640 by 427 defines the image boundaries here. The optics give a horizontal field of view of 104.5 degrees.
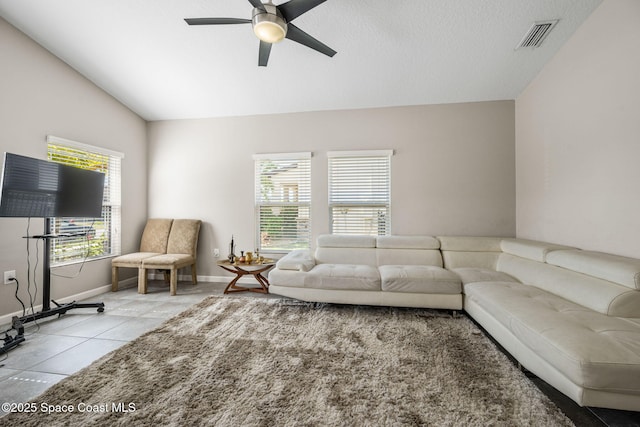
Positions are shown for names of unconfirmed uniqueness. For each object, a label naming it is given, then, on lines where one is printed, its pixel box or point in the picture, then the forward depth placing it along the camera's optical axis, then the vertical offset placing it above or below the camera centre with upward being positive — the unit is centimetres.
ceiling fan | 188 +159
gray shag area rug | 140 -112
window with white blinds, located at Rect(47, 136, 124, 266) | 317 -3
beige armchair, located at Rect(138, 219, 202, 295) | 363 -46
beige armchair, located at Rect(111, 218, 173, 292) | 409 -32
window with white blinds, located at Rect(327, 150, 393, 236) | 392 +43
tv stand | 253 -95
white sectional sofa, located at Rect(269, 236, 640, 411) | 129 -66
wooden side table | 345 -73
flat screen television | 228 +30
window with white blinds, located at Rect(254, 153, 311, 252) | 411 +29
